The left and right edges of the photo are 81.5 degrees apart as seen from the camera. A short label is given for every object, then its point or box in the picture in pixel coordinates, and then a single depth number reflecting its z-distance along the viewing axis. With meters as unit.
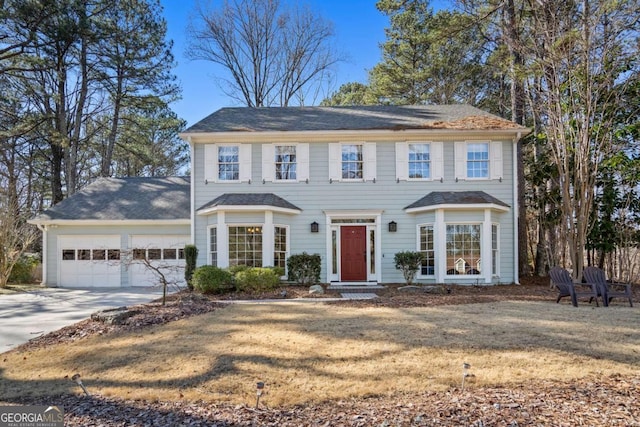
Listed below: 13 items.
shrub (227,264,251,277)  10.68
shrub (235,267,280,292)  10.25
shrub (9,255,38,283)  14.73
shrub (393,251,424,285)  11.45
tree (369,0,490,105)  18.50
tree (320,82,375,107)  23.03
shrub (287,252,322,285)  11.55
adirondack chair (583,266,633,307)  8.05
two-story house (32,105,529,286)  11.84
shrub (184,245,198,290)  11.41
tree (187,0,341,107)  21.31
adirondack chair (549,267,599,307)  8.11
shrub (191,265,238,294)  10.09
